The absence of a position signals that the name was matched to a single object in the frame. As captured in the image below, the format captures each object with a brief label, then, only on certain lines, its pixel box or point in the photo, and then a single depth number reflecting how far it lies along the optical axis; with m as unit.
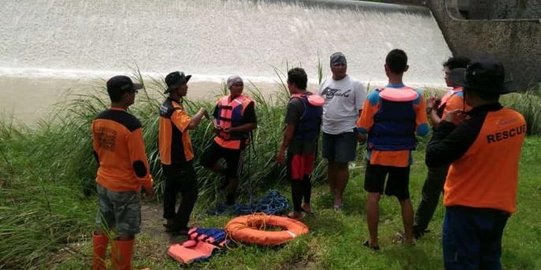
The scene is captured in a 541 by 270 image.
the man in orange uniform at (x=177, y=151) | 4.54
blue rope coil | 5.45
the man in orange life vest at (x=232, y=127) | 5.23
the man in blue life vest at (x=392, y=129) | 4.09
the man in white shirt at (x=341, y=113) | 5.33
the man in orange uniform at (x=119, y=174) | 3.54
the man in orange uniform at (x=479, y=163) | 2.83
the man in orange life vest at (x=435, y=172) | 4.04
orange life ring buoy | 4.46
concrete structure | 15.91
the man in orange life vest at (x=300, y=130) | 4.93
